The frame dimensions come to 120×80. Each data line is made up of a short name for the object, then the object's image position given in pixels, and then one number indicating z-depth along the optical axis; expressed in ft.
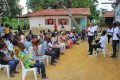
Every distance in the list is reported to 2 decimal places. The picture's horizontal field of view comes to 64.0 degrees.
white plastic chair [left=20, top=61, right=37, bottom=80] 9.79
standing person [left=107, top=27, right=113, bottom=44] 18.97
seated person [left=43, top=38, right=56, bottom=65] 12.82
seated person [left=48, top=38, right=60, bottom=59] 14.01
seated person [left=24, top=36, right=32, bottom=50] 13.71
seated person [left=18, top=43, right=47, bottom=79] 9.66
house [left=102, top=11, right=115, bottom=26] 42.09
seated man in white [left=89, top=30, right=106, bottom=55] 14.81
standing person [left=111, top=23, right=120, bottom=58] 14.27
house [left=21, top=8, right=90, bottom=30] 41.04
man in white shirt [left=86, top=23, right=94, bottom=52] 15.80
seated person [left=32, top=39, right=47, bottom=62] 11.29
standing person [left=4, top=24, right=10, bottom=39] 16.18
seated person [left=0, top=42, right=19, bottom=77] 10.46
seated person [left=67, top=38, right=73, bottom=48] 20.01
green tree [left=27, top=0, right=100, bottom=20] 47.57
